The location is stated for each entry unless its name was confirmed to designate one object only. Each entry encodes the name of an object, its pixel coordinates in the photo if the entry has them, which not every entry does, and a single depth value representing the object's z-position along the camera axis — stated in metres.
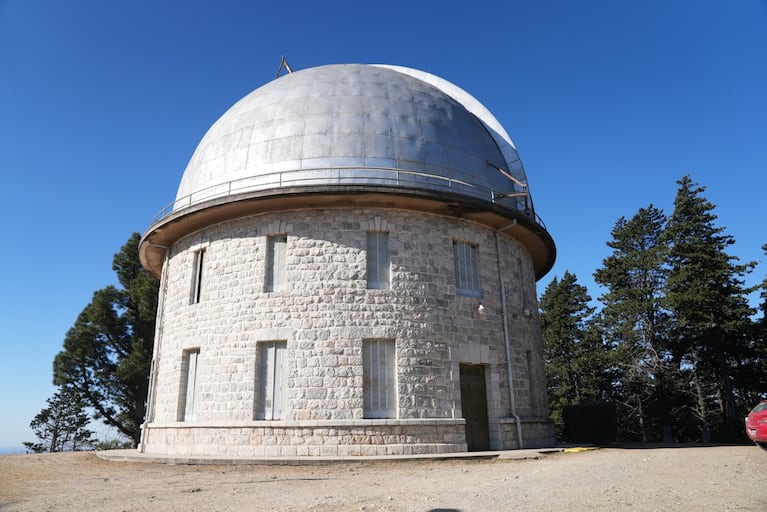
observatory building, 13.28
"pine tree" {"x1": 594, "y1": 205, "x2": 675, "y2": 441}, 29.88
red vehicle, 12.46
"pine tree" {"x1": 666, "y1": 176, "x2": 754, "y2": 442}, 26.47
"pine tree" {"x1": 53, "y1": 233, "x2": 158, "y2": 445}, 27.88
